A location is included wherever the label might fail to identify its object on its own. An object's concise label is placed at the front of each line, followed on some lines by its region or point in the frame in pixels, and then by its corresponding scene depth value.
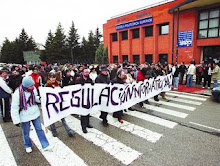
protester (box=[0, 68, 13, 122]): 5.29
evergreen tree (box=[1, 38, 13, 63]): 60.06
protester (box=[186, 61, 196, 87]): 11.43
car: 7.73
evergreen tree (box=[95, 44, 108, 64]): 30.70
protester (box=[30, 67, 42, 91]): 6.80
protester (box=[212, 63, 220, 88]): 10.02
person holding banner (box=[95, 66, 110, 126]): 5.09
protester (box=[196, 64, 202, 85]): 12.36
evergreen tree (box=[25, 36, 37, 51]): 53.84
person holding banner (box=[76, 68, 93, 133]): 4.62
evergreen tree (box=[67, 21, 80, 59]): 50.22
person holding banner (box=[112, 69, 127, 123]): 5.46
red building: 16.62
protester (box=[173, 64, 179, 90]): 10.88
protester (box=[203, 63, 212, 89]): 11.11
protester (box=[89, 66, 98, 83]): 8.70
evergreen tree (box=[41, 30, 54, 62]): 47.61
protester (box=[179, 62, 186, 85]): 12.20
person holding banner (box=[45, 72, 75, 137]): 4.27
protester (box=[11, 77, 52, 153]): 3.28
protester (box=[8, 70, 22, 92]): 6.29
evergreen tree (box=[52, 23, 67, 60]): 46.88
